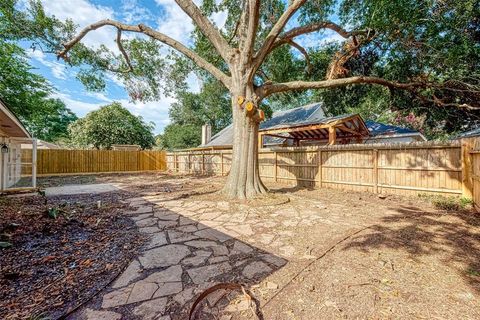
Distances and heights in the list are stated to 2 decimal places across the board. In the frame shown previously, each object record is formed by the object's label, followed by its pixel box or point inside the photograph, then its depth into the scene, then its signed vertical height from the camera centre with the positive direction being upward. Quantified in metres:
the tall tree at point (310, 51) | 5.42 +3.72
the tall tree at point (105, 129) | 19.45 +3.37
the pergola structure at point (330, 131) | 8.28 +1.57
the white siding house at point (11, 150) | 5.51 +0.49
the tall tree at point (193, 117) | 27.45 +6.52
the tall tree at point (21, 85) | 9.45 +4.01
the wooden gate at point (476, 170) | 4.06 -0.13
